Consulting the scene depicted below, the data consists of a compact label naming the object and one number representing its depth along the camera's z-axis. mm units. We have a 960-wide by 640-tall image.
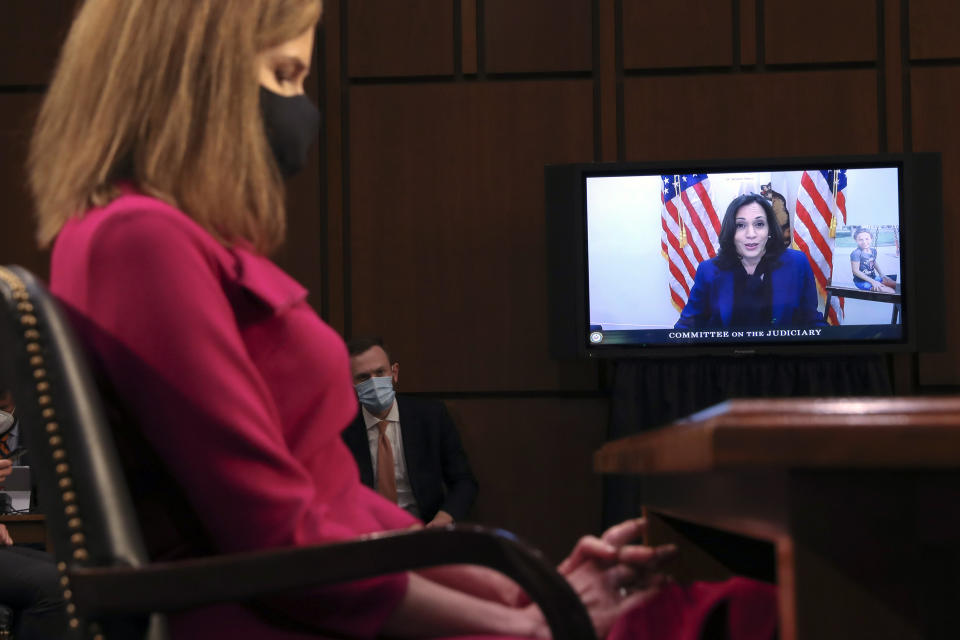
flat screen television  4293
